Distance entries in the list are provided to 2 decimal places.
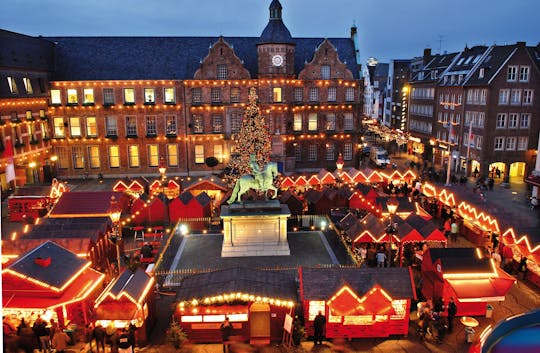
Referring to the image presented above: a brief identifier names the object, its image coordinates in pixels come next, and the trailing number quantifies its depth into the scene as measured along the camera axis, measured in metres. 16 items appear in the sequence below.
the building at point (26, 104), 36.22
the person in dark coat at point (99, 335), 14.04
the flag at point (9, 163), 18.31
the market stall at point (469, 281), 16.42
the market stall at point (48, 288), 14.60
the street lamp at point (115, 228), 19.11
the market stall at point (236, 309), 14.79
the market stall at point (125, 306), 14.46
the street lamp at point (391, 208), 18.19
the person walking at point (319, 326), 14.86
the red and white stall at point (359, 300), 15.09
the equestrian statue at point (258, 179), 21.95
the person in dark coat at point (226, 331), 14.75
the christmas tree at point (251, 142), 33.44
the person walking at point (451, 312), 15.81
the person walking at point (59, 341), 13.99
